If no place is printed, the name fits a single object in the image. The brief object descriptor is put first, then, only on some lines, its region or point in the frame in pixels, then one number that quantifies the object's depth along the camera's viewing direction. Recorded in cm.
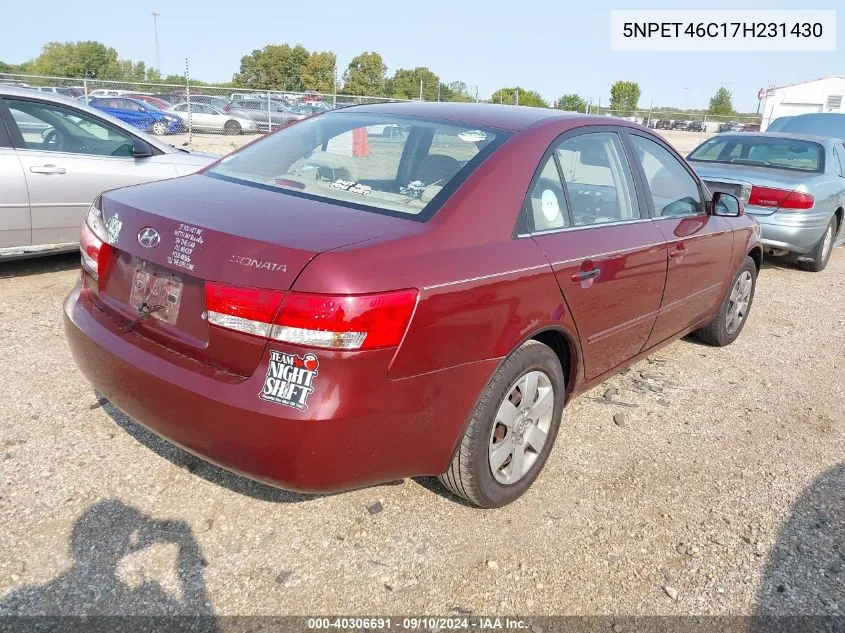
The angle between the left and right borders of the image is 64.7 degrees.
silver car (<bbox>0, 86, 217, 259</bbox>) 500
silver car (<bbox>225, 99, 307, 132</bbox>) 2180
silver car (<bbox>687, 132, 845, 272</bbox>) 683
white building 5336
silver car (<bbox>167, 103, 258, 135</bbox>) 2233
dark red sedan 202
